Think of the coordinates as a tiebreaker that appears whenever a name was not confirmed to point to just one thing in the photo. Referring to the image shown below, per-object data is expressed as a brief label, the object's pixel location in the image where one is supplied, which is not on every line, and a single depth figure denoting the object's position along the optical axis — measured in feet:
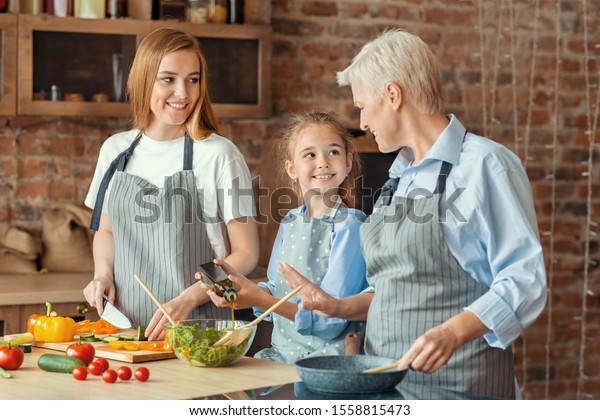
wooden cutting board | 12.25
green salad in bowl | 11.67
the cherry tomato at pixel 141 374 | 11.04
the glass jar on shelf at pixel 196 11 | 21.83
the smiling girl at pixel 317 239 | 13.73
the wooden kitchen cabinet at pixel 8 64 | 20.29
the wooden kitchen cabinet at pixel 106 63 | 20.62
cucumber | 11.53
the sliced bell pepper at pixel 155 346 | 12.60
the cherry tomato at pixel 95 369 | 11.29
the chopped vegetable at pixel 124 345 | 12.65
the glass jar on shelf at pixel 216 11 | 21.94
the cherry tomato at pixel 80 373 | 11.13
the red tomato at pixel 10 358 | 11.62
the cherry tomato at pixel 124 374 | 11.06
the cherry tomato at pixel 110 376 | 10.97
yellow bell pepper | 13.38
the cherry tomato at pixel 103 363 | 11.34
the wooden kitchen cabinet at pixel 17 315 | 18.75
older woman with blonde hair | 10.69
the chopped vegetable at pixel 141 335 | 13.35
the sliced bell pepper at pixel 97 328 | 14.05
